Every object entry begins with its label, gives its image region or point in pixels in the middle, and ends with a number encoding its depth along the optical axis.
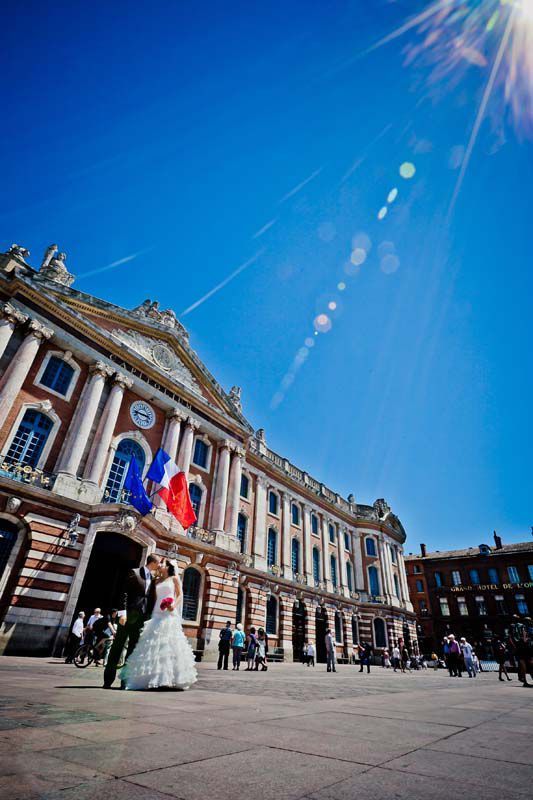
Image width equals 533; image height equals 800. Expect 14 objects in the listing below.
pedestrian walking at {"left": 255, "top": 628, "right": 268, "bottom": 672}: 16.44
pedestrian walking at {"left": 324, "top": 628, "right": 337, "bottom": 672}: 18.58
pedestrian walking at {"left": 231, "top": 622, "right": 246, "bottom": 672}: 15.80
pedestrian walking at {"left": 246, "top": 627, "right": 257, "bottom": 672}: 16.06
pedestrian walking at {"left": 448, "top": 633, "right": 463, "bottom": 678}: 18.48
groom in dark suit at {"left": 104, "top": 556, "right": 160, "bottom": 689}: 5.97
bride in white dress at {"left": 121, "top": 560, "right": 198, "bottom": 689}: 5.92
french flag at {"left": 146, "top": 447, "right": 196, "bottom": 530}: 16.72
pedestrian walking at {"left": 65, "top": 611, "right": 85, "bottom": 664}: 13.40
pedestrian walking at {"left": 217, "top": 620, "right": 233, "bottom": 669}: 15.00
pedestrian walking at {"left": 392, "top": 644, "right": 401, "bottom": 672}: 29.07
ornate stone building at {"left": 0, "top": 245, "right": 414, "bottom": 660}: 14.41
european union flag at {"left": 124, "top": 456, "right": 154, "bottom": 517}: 15.91
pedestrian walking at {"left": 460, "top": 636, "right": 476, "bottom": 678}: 19.30
